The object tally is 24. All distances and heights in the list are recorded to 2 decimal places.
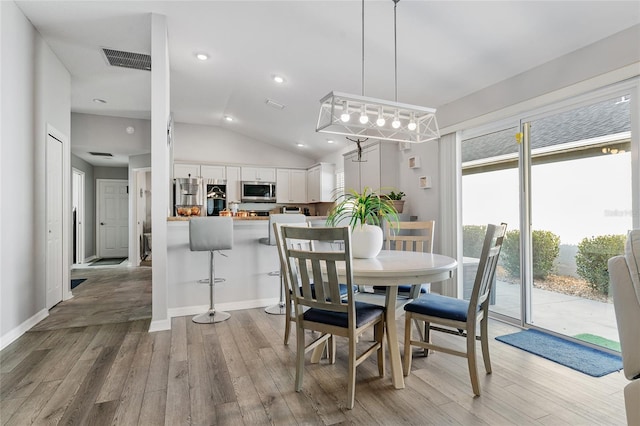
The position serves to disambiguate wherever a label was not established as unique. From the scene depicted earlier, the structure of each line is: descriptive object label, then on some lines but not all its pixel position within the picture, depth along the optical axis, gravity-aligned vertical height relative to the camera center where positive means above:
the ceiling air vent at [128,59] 4.05 +1.93
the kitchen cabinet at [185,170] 6.66 +0.89
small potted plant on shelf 4.53 +0.20
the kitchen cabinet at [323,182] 6.80 +0.67
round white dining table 1.91 -0.35
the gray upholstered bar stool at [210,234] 3.29 -0.19
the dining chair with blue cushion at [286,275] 2.16 -0.39
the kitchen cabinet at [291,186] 7.41 +0.63
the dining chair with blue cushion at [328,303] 1.82 -0.50
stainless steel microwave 7.05 +0.48
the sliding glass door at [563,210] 2.65 +0.03
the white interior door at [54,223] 3.82 -0.07
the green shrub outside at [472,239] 3.84 -0.30
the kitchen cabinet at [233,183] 7.03 +0.67
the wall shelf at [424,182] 4.28 +0.41
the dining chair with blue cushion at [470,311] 1.96 -0.60
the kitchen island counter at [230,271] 3.66 -0.63
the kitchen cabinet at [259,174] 7.18 +0.88
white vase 2.40 -0.19
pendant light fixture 2.40 +0.80
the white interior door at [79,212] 7.70 +0.10
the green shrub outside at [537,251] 3.08 -0.36
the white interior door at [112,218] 8.61 -0.05
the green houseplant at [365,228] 2.40 -0.10
